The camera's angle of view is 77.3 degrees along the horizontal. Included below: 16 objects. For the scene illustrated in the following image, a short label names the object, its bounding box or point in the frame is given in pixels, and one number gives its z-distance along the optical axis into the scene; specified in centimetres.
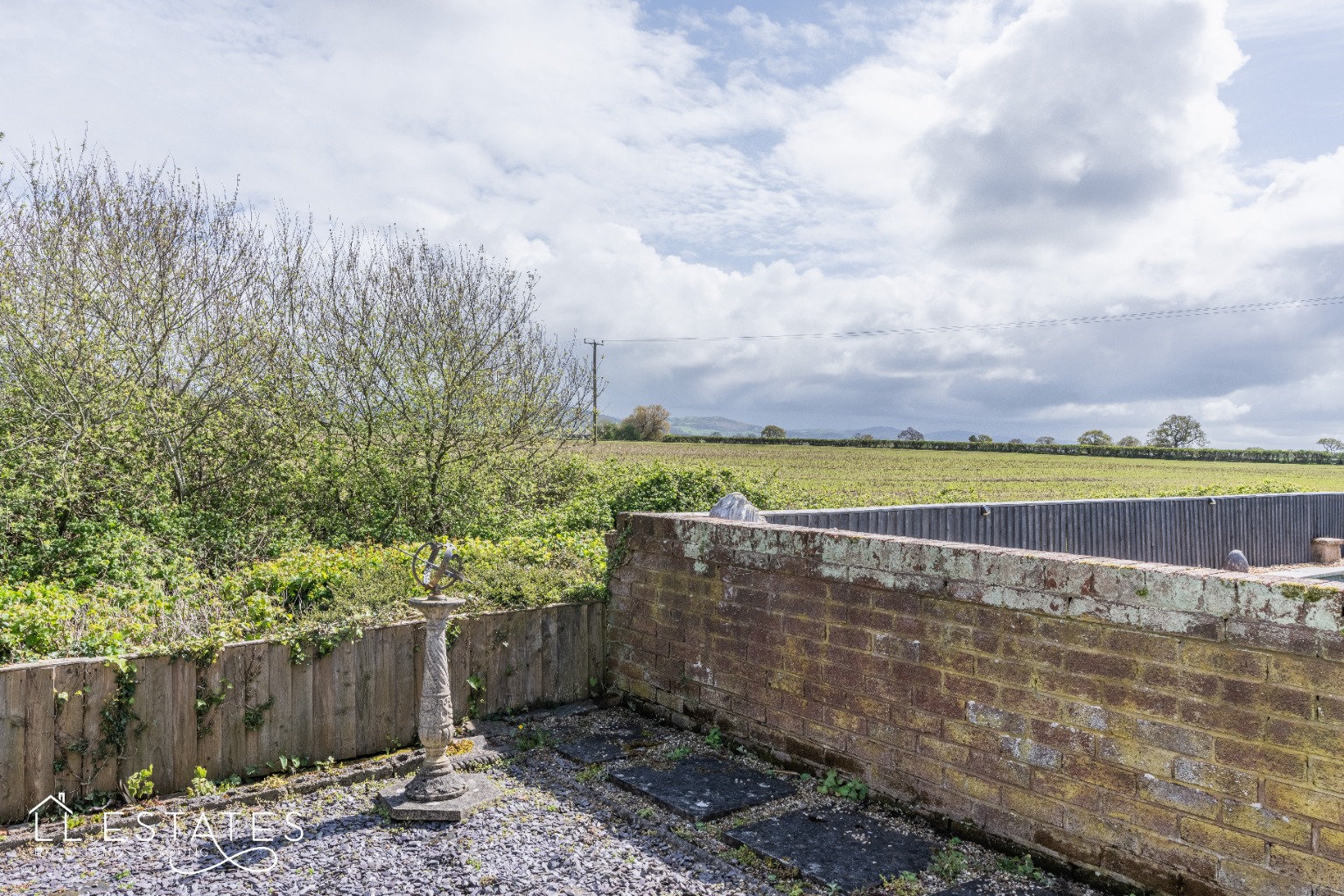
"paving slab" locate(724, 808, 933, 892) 418
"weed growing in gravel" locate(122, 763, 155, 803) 492
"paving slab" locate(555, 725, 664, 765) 589
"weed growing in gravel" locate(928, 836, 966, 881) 414
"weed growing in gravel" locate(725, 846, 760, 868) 435
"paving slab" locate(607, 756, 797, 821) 497
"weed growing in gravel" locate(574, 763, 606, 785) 548
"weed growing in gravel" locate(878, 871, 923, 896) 398
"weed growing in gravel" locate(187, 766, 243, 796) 509
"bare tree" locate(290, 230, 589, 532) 1238
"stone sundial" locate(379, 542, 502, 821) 487
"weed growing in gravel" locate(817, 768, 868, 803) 507
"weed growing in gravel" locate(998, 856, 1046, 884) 413
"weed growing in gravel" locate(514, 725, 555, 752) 610
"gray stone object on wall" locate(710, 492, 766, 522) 735
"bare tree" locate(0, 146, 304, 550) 1012
